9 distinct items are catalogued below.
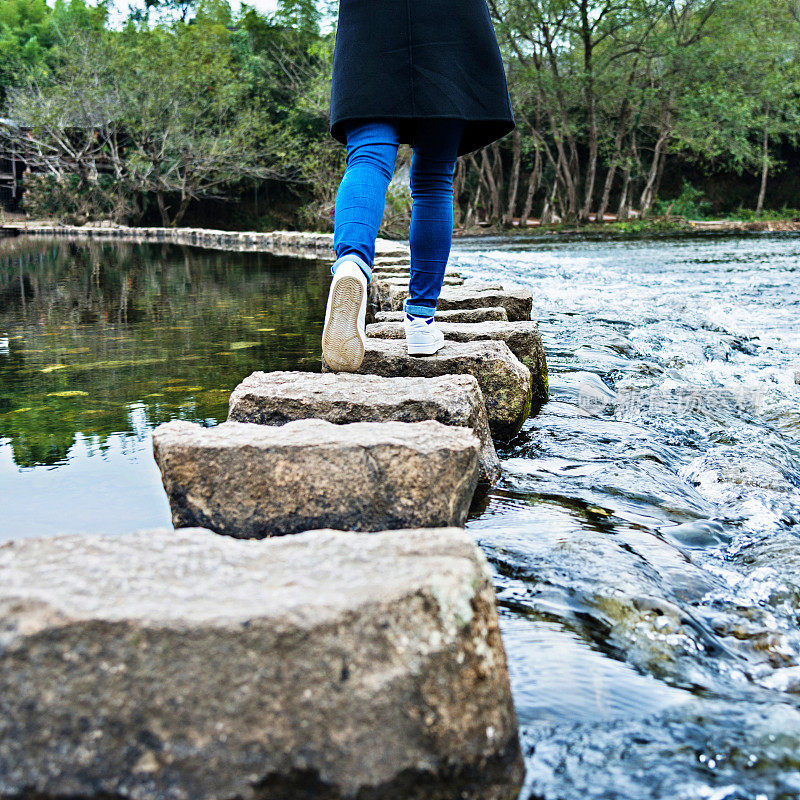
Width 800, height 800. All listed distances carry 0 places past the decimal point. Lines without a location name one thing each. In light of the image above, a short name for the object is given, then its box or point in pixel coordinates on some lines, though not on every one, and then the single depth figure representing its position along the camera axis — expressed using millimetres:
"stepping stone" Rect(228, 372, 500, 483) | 1732
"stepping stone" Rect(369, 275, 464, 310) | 4352
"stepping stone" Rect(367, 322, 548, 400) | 2689
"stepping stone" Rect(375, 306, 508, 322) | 3098
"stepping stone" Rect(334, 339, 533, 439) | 2240
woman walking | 2025
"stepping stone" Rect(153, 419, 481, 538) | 1339
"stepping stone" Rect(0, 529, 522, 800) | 795
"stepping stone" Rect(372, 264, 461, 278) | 5492
